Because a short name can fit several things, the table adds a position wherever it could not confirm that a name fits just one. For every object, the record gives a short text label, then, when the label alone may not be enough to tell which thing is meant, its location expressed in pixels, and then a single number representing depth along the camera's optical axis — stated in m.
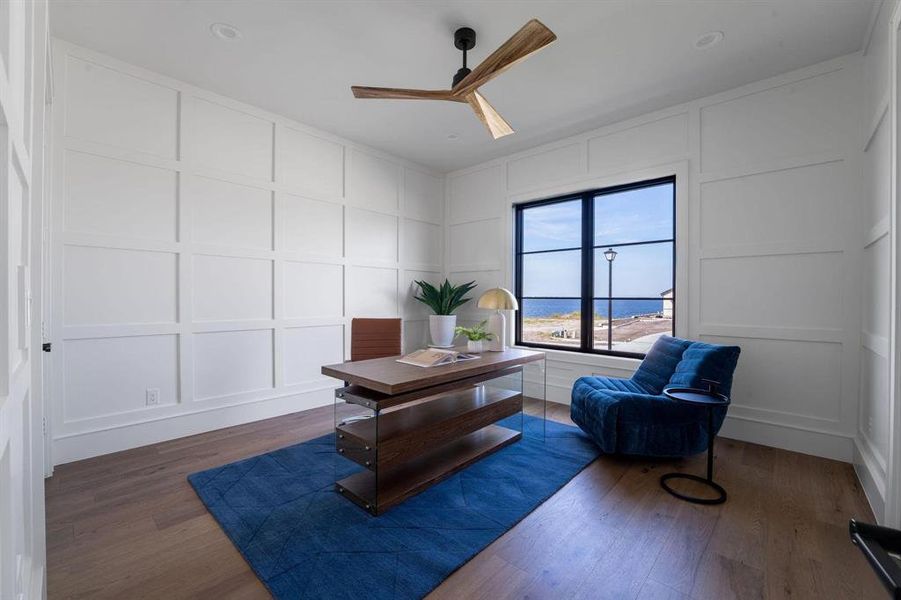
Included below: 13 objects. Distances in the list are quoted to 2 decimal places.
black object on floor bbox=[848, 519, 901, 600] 0.78
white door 0.65
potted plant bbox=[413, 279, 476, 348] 4.85
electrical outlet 3.09
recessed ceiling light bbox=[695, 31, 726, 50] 2.61
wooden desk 2.15
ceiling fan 1.90
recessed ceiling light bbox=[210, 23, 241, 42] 2.57
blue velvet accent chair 2.72
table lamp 3.04
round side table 2.29
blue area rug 1.69
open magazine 2.59
